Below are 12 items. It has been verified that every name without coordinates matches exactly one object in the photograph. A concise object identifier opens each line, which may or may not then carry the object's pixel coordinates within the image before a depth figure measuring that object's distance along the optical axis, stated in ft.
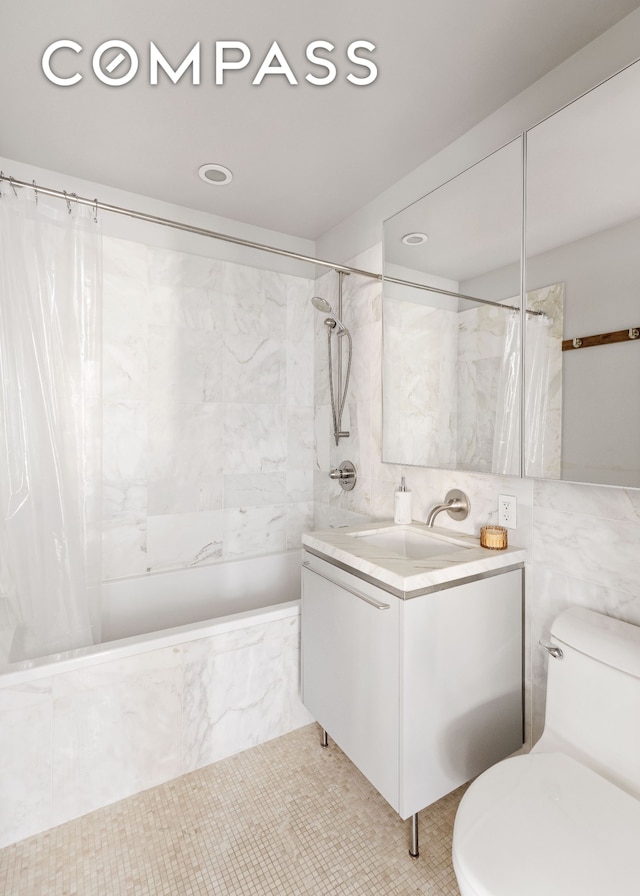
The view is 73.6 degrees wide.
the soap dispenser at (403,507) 6.19
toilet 2.63
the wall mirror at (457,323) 4.68
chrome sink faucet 5.58
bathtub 4.37
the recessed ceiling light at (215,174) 6.28
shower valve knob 7.70
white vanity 4.07
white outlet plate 4.96
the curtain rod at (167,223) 4.44
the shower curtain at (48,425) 4.58
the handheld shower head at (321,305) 7.02
